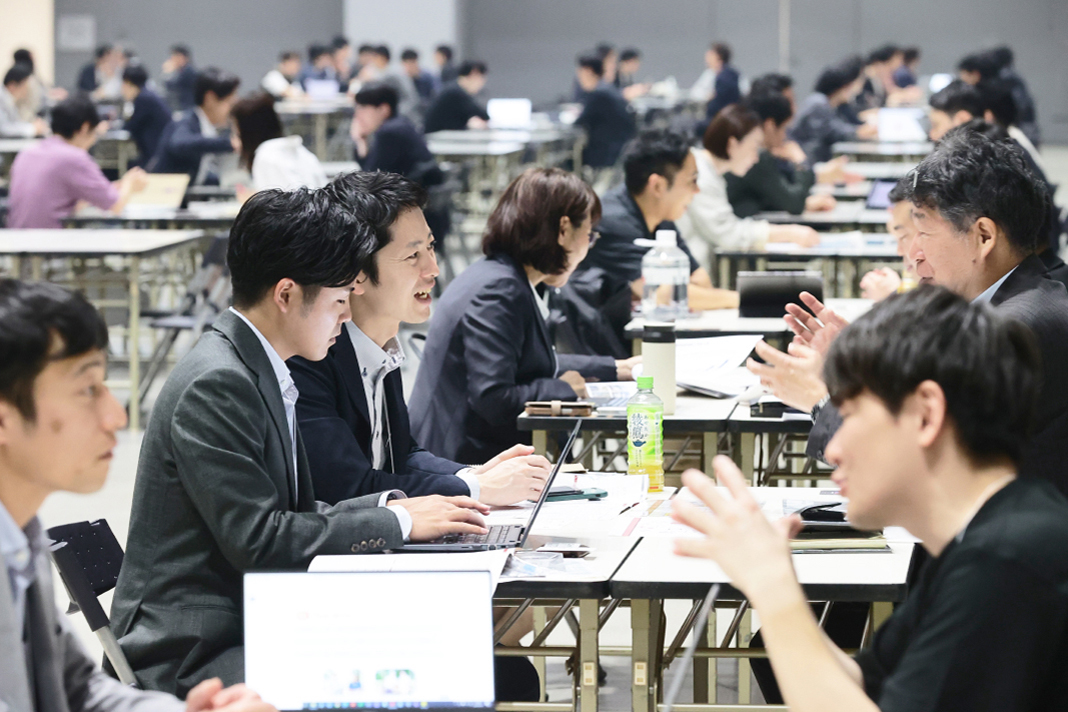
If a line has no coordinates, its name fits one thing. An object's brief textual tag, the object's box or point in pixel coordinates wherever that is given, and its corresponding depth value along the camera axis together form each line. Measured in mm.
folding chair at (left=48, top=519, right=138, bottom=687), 3132
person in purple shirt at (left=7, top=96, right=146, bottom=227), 11353
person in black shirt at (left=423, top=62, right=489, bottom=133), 21230
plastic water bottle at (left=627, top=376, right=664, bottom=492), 4292
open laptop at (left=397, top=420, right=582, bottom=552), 3594
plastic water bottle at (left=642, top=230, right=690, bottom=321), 7521
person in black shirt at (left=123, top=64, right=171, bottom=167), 17222
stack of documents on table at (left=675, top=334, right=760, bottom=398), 5693
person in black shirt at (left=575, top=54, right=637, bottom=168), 21700
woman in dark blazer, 5451
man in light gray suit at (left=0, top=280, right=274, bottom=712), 2122
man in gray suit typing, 3201
